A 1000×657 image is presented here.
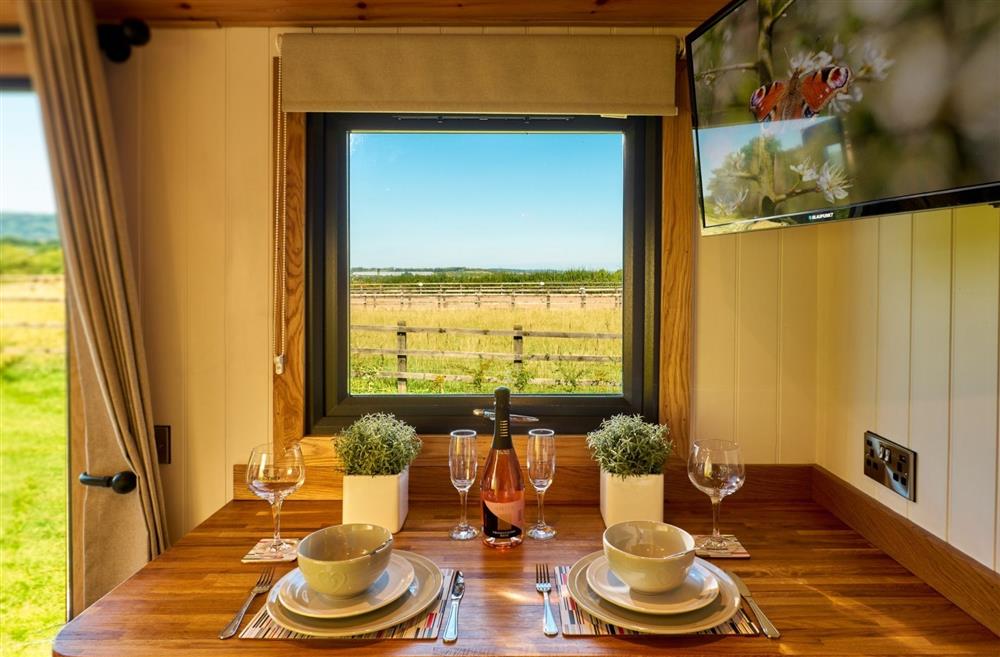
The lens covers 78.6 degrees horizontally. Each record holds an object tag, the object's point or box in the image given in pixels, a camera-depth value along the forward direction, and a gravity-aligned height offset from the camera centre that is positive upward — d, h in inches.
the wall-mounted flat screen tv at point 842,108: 30.9 +13.1
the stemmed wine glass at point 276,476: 48.2 -12.7
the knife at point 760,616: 36.3 -18.7
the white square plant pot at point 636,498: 52.3 -15.6
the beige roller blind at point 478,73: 58.7 +23.5
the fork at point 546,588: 37.0 -18.5
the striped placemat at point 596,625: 36.4 -18.7
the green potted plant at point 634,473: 52.4 -13.5
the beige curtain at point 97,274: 54.4 +3.9
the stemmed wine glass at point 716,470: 47.8 -12.1
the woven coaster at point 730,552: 47.5 -18.5
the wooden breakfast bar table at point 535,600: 35.5 -18.9
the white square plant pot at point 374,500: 52.1 -15.7
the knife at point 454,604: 36.2 -18.7
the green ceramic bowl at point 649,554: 36.2 -14.8
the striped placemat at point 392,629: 36.1 -18.8
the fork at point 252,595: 36.5 -18.7
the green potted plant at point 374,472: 52.1 -13.5
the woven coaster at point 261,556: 46.7 -18.5
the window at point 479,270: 64.0 +5.0
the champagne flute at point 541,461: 50.6 -12.0
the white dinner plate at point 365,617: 35.7 -18.1
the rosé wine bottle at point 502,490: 49.4 -14.3
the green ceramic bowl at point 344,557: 36.1 -15.0
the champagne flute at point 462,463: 50.9 -12.3
